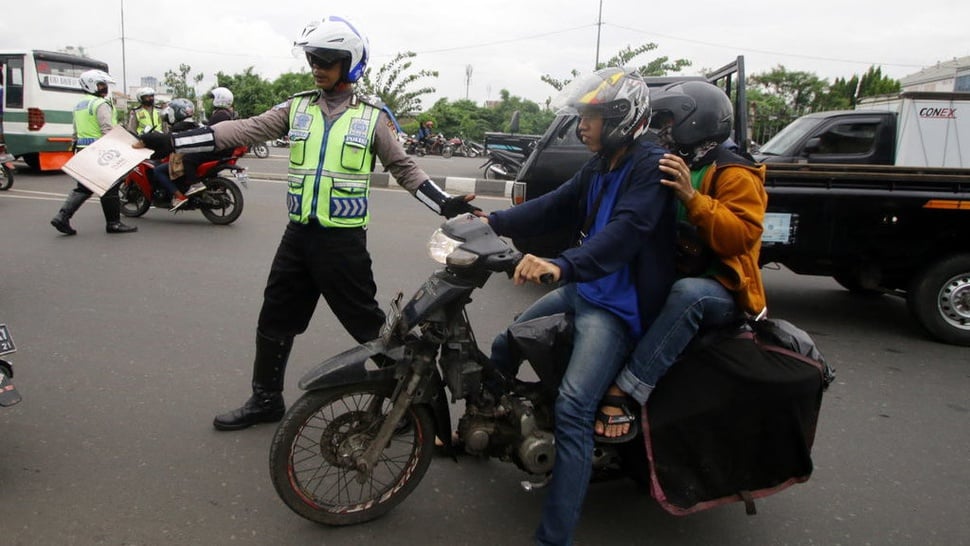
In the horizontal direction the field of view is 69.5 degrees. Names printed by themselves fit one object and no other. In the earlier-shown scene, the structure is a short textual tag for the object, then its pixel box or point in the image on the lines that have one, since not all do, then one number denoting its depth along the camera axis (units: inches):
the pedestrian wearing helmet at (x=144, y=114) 332.2
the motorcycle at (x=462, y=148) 1030.0
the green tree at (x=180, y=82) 1652.3
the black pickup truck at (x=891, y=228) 186.1
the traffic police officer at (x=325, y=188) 116.0
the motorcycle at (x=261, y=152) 764.0
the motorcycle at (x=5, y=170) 402.6
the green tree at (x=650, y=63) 787.4
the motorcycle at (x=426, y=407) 92.6
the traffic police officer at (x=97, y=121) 297.0
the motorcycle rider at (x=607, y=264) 87.2
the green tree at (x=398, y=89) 1042.1
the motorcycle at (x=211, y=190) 325.1
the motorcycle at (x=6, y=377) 105.0
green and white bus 474.3
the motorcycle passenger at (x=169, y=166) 321.4
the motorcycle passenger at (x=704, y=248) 88.7
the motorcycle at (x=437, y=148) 977.5
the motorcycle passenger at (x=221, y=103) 347.6
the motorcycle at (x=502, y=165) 601.3
